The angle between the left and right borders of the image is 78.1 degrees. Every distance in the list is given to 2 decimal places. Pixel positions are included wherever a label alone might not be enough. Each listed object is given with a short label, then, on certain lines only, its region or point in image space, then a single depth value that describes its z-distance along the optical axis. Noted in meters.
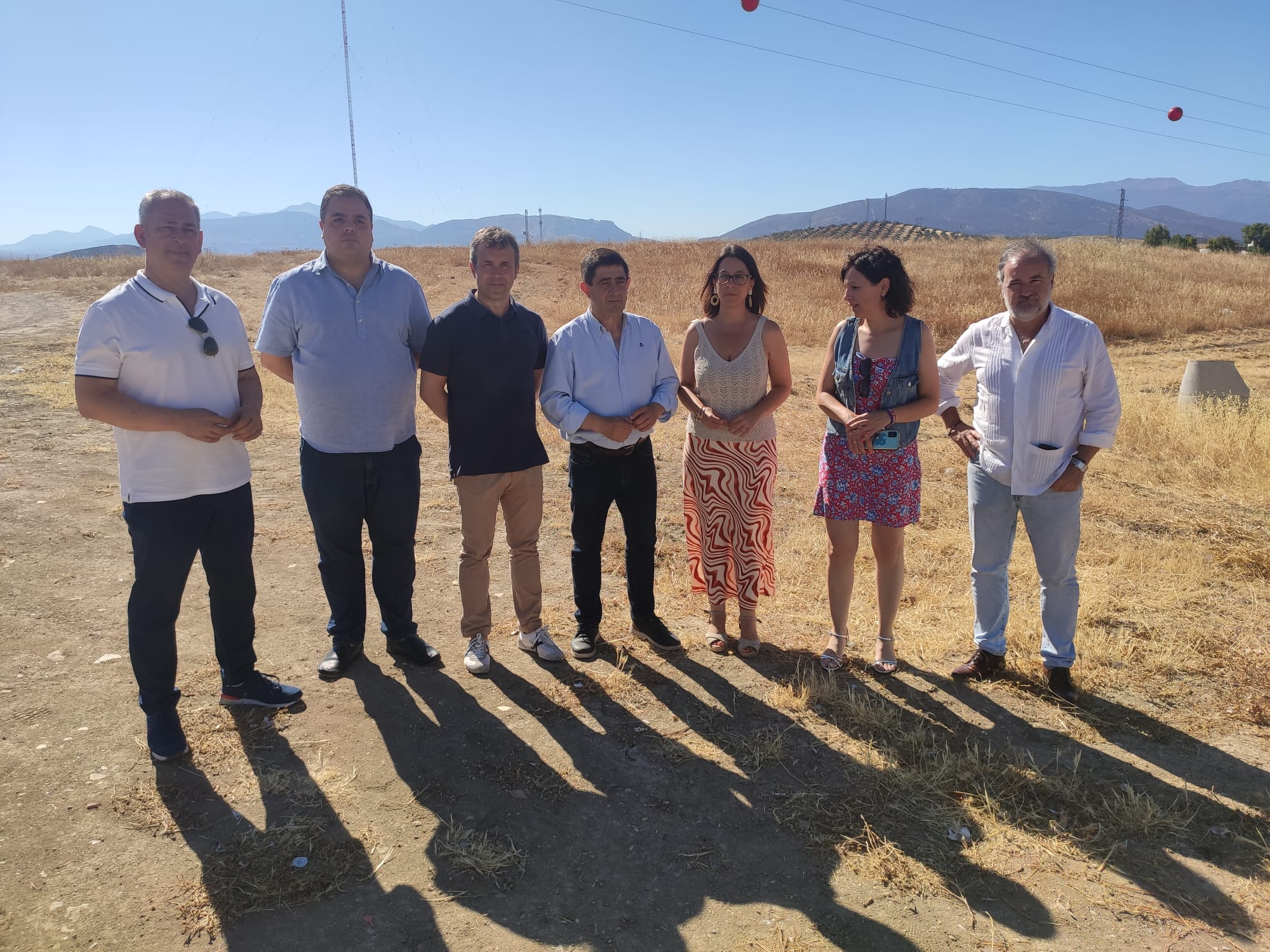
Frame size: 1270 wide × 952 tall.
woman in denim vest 3.46
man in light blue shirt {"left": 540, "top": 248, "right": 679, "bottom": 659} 3.57
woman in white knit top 3.69
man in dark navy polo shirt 3.44
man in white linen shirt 3.26
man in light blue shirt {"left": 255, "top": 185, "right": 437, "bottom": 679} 3.36
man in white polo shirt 2.86
